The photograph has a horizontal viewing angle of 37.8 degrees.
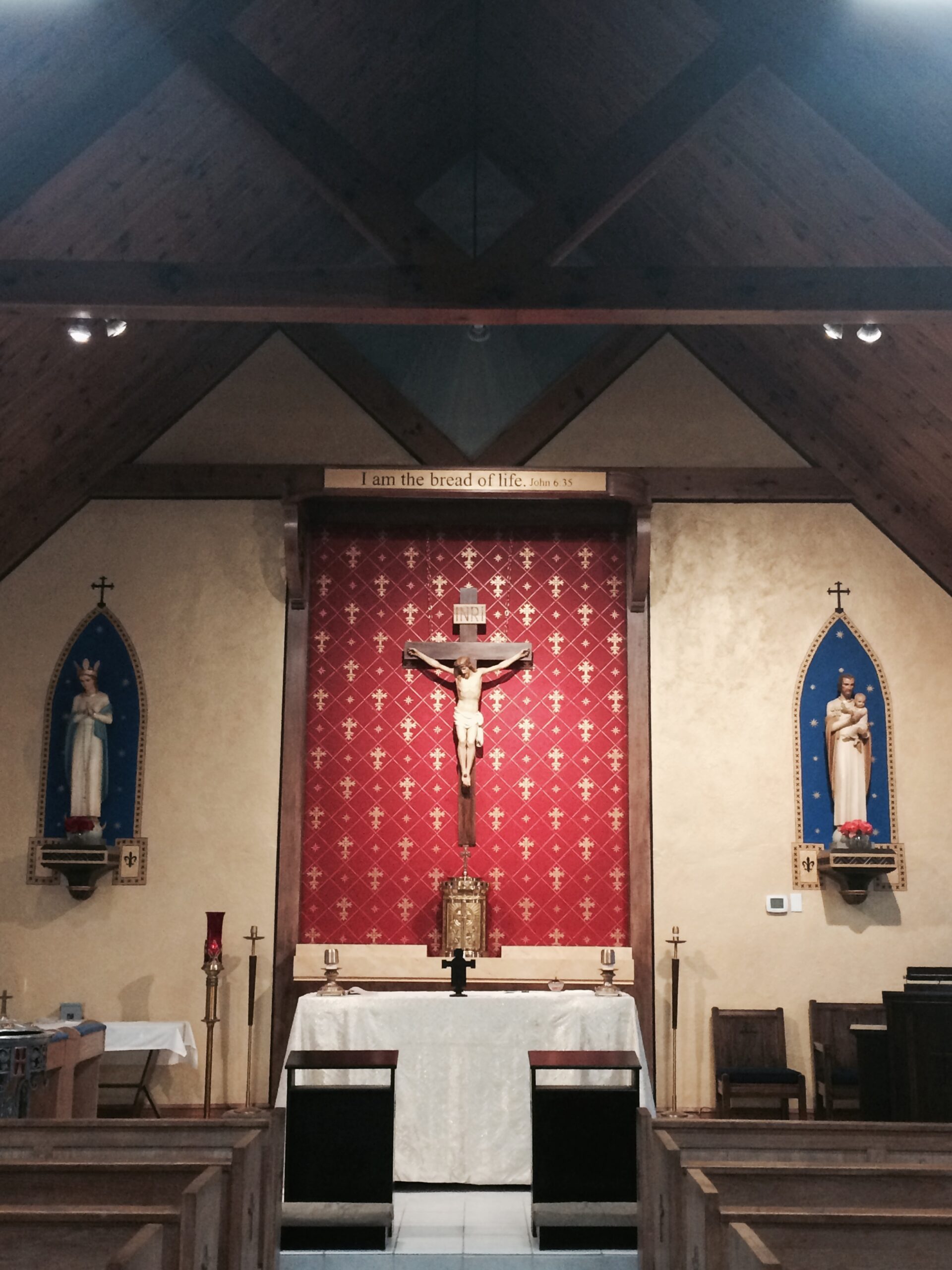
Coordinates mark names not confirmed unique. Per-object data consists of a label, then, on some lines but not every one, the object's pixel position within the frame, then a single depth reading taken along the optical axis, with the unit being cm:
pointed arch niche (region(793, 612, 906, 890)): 814
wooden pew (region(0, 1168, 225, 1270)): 296
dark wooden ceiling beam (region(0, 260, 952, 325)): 562
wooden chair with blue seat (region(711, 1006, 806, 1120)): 759
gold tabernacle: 782
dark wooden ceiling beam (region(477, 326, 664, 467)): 841
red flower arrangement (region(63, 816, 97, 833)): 786
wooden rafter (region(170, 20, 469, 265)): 570
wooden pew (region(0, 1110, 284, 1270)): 410
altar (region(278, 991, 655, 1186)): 659
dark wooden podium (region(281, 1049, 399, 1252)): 546
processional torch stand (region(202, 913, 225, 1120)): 755
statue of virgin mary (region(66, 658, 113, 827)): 802
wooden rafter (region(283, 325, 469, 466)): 841
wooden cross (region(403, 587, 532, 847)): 816
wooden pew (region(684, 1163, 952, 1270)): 349
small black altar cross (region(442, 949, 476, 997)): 691
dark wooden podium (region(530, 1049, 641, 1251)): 545
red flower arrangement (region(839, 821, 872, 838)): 788
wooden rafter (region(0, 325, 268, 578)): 790
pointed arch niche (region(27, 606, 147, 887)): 812
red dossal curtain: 816
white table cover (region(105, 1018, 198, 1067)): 761
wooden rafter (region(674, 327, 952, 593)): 825
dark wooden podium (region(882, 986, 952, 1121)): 612
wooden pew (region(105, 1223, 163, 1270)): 248
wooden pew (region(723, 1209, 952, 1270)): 294
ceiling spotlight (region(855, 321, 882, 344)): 643
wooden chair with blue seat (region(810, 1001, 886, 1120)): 768
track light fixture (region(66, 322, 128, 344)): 639
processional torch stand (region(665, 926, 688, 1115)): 775
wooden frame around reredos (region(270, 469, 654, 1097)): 791
